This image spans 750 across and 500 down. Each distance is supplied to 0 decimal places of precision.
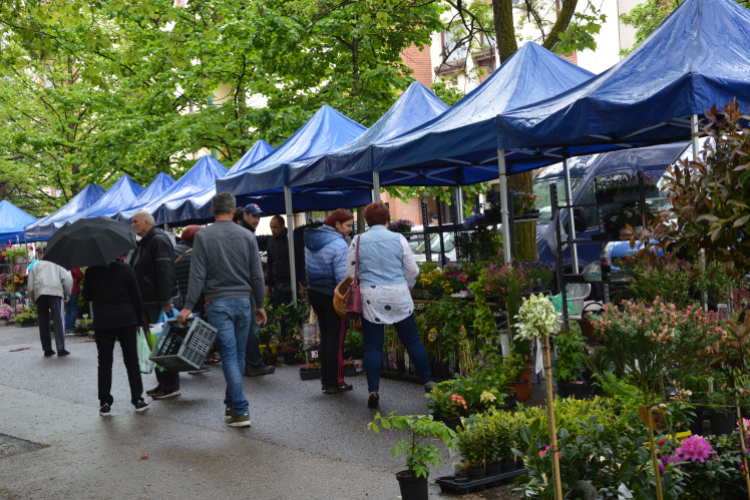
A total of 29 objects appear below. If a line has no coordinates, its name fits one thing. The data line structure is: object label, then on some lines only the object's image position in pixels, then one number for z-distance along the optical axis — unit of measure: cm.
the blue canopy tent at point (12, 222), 2477
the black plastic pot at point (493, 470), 479
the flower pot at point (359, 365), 959
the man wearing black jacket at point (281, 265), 1105
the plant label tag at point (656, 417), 335
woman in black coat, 774
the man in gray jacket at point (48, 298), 1355
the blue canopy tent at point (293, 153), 1130
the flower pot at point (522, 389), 715
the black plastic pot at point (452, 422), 553
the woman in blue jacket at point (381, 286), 710
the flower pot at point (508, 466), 485
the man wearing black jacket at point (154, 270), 826
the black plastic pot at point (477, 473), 475
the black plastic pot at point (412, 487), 438
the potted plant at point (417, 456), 438
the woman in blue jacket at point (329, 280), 800
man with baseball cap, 976
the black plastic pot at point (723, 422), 514
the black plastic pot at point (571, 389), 678
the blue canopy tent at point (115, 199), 1973
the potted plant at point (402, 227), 1036
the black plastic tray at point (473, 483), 470
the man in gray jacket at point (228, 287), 690
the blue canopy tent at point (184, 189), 1617
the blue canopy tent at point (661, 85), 590
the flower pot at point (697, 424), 519
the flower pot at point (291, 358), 1071
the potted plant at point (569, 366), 673
